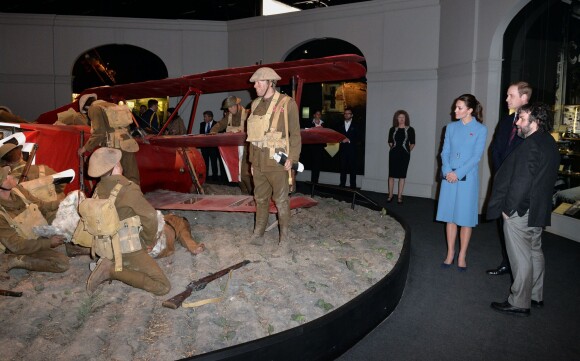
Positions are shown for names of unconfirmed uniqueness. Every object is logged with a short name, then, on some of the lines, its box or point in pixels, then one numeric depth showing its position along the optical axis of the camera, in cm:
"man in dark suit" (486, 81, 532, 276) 362
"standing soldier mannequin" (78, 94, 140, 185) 483
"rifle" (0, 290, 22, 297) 327
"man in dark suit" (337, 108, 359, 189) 931
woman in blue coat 409
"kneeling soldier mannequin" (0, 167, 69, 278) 371
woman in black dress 791
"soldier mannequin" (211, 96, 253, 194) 629
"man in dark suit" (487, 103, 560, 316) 312
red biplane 467
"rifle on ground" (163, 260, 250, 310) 303
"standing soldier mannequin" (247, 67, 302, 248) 417
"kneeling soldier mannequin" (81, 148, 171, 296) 318
